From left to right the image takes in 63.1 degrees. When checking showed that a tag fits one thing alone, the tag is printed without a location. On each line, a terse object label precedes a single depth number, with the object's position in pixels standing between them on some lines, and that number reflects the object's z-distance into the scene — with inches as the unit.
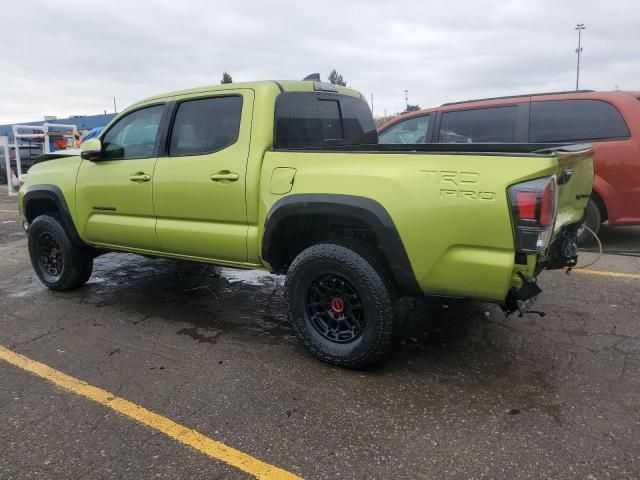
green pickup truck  110.3
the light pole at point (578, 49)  2281.3
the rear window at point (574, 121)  237.8
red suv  234.7
